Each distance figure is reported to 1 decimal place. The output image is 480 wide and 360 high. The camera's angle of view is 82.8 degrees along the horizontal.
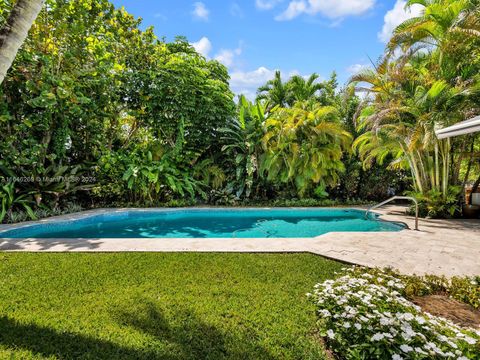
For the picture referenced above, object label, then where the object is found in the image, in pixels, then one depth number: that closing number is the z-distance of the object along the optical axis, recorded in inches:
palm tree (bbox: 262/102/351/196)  486.6
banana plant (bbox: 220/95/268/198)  518.0
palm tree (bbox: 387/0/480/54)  323.3
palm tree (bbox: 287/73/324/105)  673.0
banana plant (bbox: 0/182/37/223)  322.7
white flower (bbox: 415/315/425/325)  95.9
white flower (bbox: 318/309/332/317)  112.8
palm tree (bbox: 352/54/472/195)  330.3
